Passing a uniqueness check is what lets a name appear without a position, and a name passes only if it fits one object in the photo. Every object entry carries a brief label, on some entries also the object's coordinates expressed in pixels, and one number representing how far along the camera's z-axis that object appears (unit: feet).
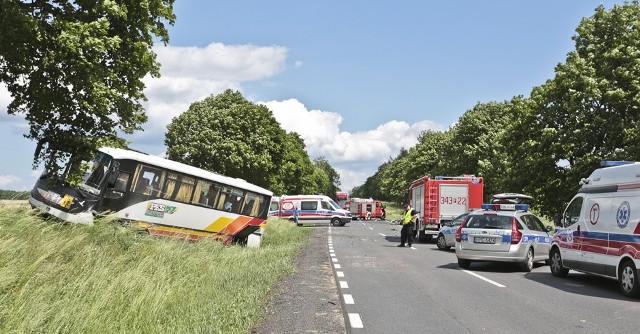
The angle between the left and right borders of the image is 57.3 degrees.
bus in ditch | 58.03
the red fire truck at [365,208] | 242.17
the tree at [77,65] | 45.44
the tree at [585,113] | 84.69
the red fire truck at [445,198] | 90.33
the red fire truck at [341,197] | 296.75
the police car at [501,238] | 50.70
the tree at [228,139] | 152.87
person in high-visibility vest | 78.84
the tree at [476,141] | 162.61
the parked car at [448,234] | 75.05
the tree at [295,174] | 184.96
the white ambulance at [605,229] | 36.83
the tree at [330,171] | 605.85
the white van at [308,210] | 156.15
